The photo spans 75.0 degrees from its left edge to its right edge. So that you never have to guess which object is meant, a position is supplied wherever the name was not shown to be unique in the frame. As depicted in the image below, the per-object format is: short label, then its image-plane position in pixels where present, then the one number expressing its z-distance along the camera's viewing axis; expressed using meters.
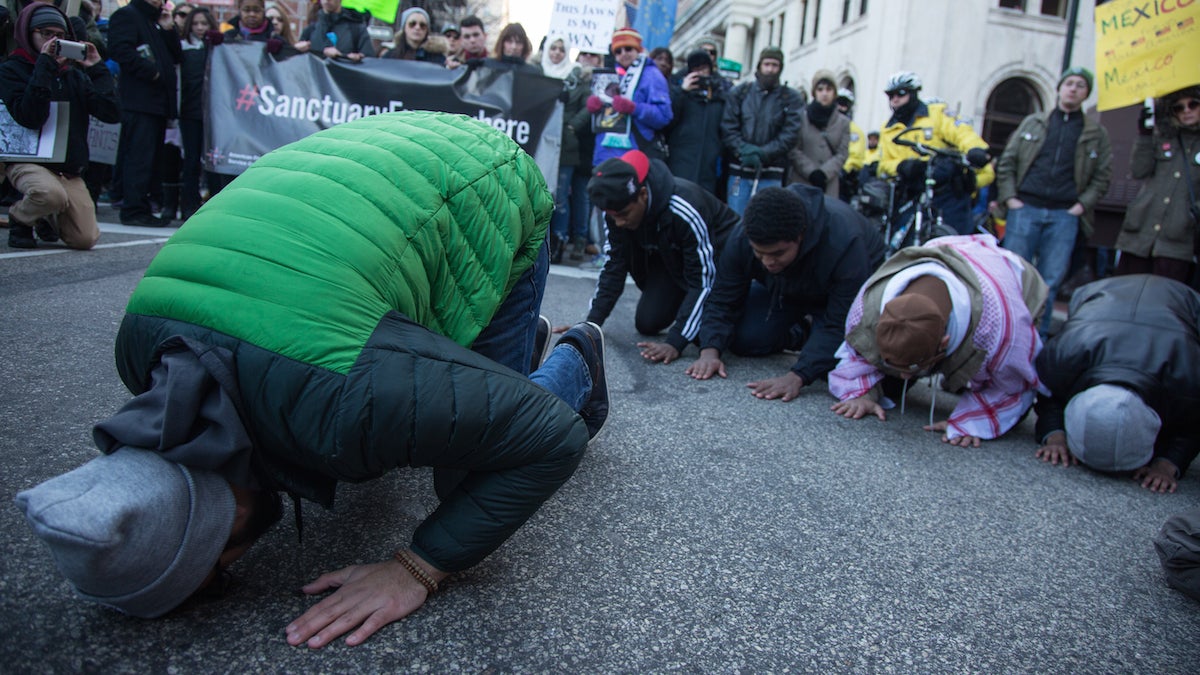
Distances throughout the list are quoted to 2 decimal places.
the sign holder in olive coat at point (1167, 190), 5.16
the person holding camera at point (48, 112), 4.77
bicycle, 5.70
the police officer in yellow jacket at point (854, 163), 7.61
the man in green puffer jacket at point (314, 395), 1.26
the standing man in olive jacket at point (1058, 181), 5.52
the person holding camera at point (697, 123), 6.60
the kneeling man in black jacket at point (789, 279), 3.45
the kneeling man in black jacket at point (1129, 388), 2.80
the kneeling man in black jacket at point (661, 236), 3.81
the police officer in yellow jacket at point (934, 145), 5.89
